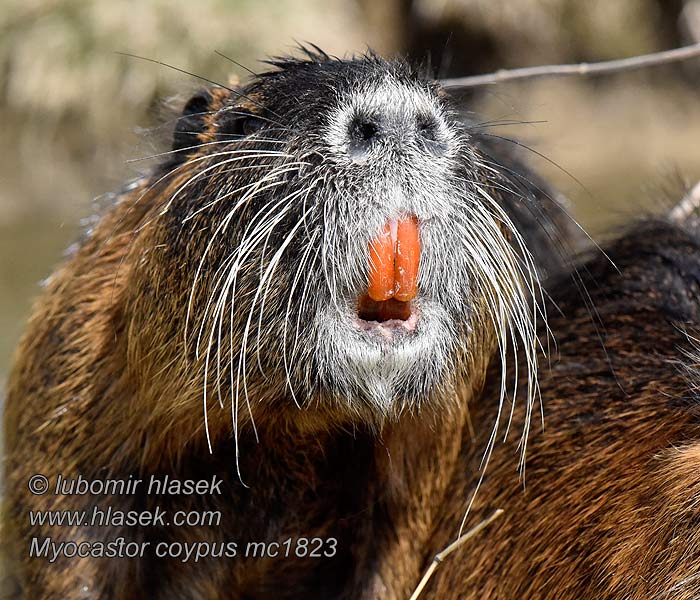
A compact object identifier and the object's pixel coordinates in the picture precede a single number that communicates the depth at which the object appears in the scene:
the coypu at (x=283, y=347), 4.76
